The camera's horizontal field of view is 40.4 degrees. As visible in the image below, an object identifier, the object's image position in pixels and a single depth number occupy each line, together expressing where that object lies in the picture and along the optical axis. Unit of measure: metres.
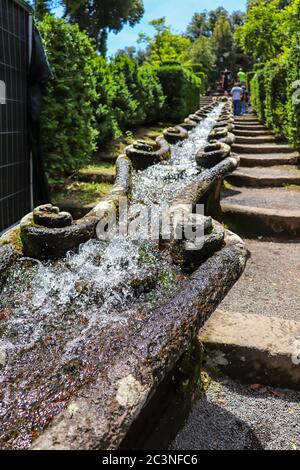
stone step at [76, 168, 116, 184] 6.13
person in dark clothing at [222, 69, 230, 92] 27.61
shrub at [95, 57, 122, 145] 7.18
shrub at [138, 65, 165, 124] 10.23
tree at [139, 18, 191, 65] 27.50
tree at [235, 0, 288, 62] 21.45
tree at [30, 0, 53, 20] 29.14
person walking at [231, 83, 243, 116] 14.50
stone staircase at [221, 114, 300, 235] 4.58
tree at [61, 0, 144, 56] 30.20
